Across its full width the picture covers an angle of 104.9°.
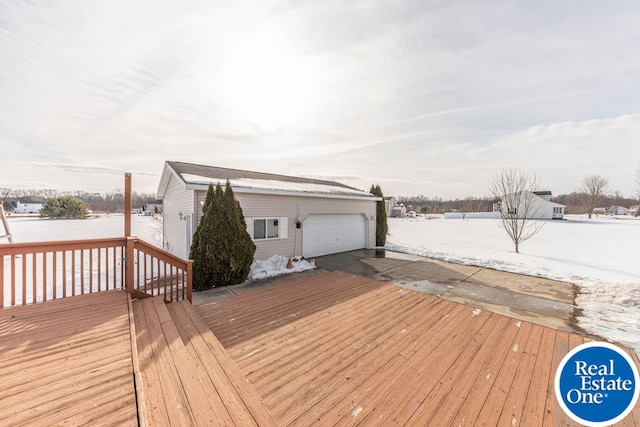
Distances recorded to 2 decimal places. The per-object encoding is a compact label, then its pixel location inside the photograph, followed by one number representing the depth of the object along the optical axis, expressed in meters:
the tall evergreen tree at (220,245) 6.49
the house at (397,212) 44.22
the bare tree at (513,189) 12.98
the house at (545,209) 36.68
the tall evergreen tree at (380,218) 13.20
